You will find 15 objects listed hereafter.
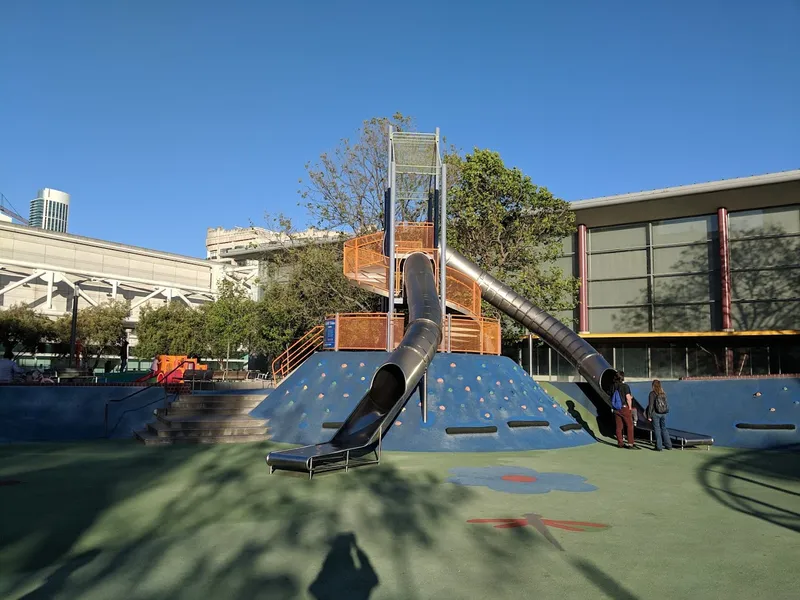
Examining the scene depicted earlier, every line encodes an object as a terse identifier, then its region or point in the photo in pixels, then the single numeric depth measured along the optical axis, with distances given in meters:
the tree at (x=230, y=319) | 43.19
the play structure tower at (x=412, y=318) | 13.44
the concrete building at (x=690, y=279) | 32.84
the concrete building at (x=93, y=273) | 64.38
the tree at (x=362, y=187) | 29.61
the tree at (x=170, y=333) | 52.50
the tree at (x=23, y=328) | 48.19
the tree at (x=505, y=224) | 27.80
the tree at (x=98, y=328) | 53.19
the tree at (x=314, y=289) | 30.03
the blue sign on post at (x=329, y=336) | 18.03
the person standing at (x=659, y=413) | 14.95
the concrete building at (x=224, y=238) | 135.75
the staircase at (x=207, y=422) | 15.47
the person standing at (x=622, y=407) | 15.99
